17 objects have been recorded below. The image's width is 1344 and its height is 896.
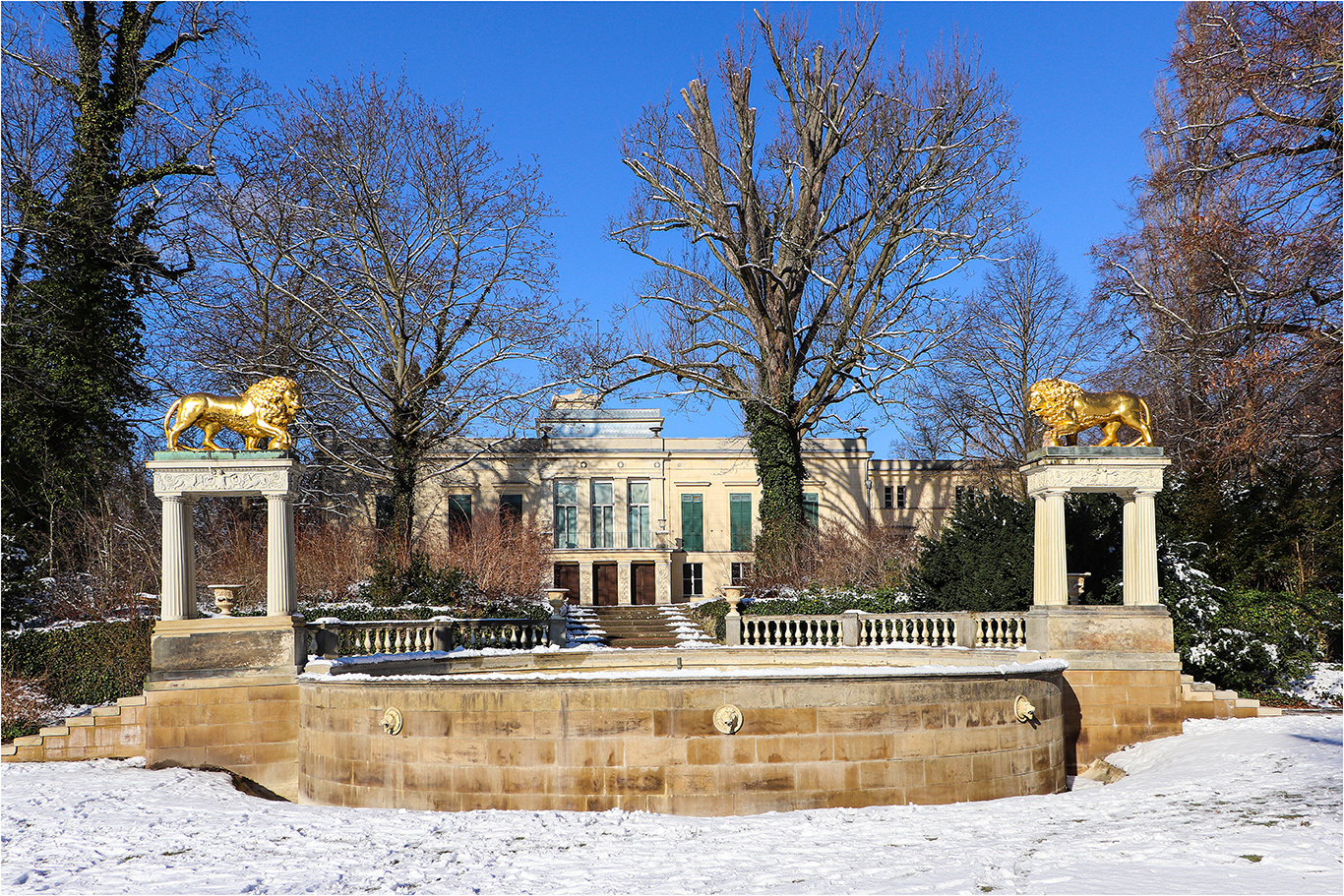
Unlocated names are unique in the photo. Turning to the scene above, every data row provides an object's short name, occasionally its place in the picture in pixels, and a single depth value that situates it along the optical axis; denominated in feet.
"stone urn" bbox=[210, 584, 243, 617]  46.57
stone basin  37.65
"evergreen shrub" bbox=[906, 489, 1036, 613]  57.67
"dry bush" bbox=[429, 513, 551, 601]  79.56
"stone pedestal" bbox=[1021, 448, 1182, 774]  48.73
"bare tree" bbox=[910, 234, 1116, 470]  104.01
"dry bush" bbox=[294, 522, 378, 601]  71.56
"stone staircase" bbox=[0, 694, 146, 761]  46.11
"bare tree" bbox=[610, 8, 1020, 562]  81.71
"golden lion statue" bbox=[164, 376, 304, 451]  47.42
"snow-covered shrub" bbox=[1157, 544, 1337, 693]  53.98
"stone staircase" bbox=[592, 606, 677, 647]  75.92
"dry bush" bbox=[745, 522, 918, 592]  77.82
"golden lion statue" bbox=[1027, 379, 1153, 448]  49.67
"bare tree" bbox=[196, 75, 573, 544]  75.41
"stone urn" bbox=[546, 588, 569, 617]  74.69
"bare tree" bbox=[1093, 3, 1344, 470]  56.90
